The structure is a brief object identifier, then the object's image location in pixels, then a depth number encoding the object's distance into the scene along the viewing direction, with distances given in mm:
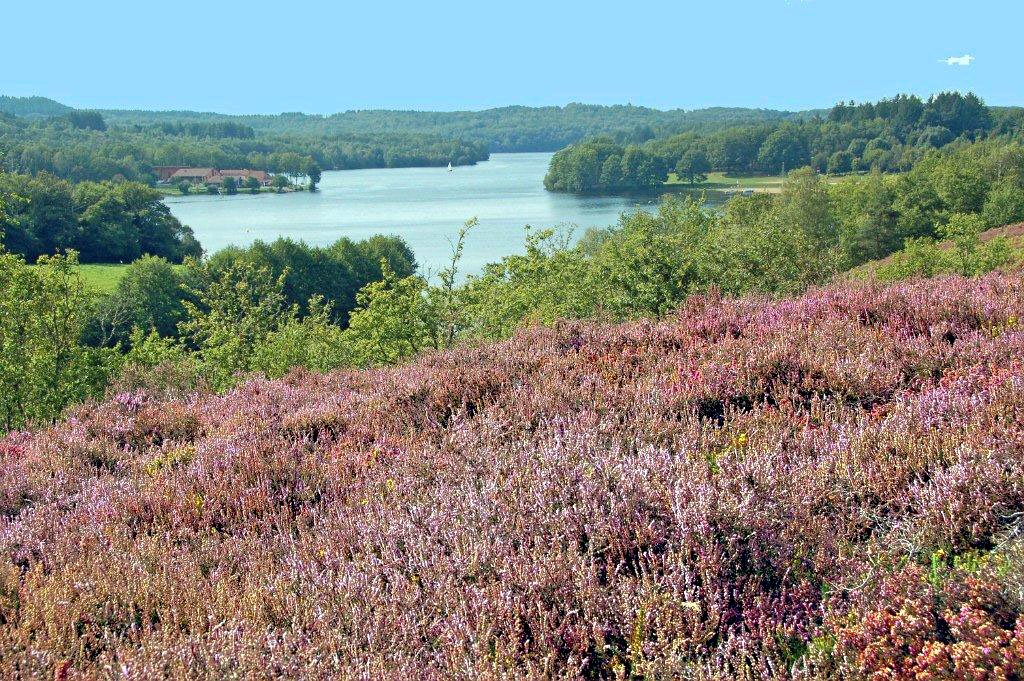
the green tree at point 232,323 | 19109
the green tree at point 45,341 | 12656
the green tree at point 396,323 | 16391
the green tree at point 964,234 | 35638
